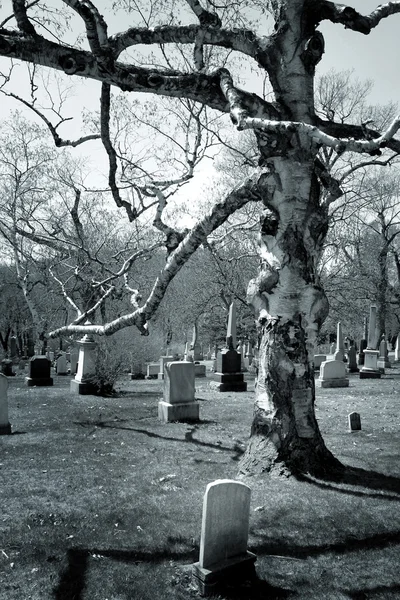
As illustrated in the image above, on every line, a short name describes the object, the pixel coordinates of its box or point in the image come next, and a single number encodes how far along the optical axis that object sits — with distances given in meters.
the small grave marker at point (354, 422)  9.21
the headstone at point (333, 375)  16.95
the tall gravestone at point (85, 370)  14.51
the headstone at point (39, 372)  17.09
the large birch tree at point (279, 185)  6.06
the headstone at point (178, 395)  10.06
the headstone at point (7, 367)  21.42
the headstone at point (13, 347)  33.38
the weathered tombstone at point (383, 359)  23.33
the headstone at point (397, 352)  31.25
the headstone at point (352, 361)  23.94
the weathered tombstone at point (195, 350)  31.80
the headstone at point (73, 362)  23.50
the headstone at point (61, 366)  23.60
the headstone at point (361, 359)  27.82
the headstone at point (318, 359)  24.56
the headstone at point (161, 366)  21.78
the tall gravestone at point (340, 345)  22.11
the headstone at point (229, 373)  16.48
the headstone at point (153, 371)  23.23
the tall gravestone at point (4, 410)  8.74
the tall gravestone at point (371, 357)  19.59
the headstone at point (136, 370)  22.85
